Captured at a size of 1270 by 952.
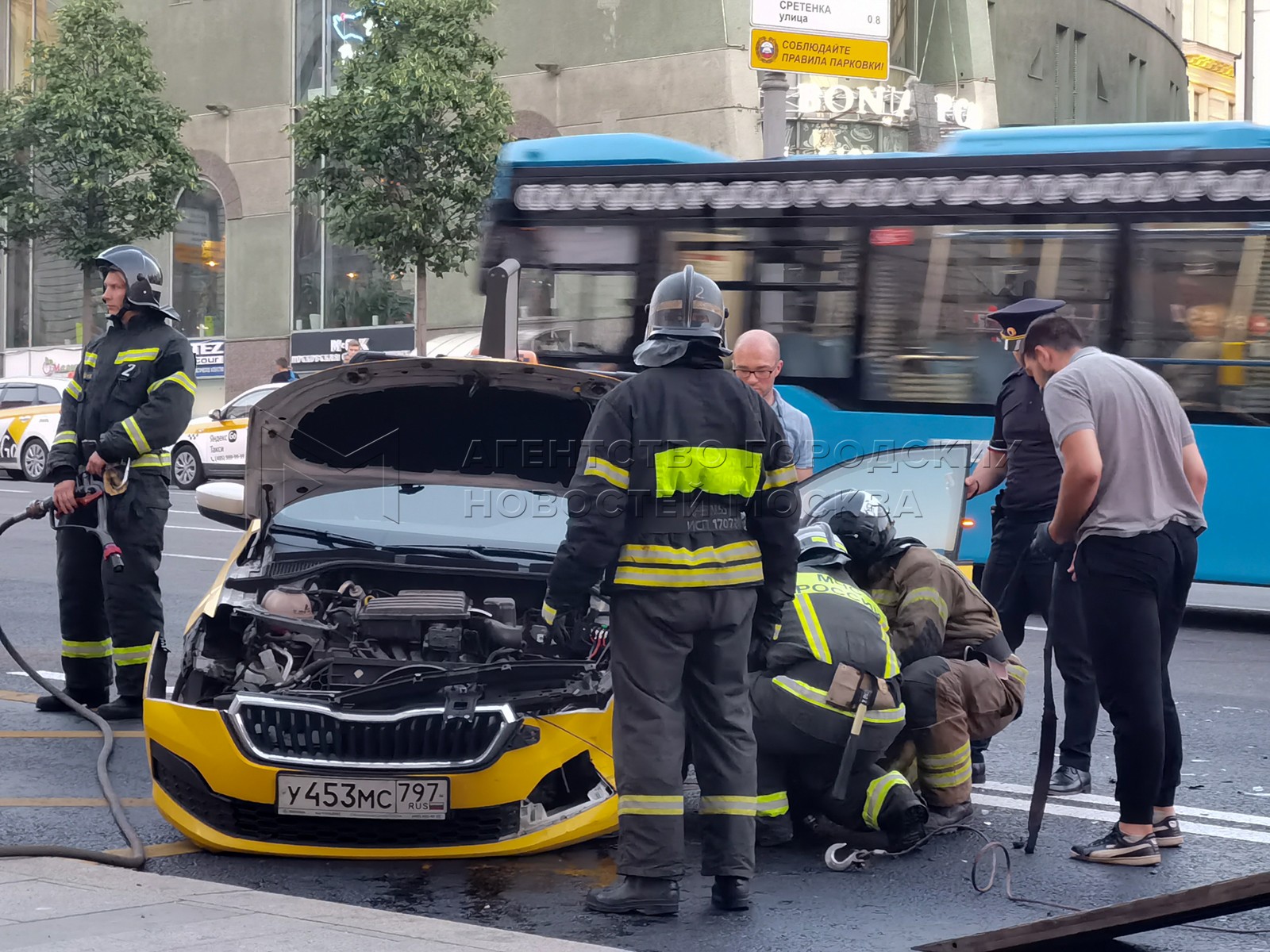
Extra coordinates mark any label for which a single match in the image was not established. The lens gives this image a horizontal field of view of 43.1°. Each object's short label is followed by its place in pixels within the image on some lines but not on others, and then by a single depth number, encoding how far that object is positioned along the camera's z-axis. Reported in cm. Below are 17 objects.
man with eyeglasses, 684
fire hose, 588
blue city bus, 1087
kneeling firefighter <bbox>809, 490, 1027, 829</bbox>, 543
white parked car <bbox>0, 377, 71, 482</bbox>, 2364
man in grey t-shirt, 507
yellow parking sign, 1597
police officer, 616
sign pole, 1591
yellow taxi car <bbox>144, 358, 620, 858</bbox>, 484
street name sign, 1612
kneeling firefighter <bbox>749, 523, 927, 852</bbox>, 505
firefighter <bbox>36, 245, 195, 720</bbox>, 700
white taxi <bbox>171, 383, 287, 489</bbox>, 2177
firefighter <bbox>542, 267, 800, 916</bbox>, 457
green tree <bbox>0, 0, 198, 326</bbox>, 2783
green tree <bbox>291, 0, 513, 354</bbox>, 2448
